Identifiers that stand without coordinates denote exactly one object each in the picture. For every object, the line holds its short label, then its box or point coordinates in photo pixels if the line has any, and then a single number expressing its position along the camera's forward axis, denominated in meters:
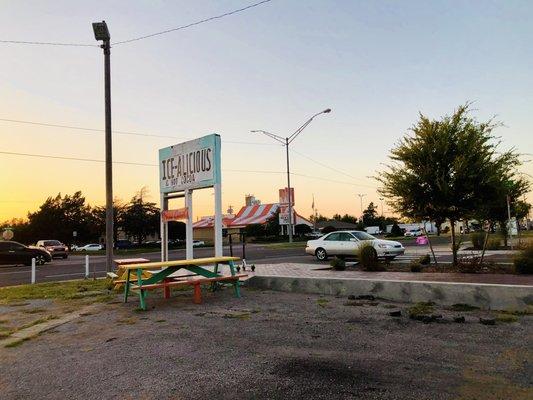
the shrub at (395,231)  79.00
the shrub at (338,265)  14.02
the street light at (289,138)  33.40
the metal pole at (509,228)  25.49
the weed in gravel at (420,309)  7.50
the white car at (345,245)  19.20
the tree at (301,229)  76.56
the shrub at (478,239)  25.58
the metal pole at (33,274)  15.82
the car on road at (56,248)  38.68
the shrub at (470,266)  11.49
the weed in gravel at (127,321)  7.57
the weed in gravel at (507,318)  6.81
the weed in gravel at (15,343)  6.35
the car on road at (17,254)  27.11
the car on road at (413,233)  76.99
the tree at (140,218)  61.75
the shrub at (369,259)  13.30
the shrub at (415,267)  12.27
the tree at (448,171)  12.34
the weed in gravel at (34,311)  9.21
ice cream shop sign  11.98
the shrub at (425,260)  13.88
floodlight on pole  16.20
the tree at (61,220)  69.31
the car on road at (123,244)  70.71
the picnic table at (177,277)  9.02
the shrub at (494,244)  24.45
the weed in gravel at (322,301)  8.77
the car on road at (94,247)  75.51
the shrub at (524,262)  10.57
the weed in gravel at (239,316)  7.75
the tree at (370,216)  125.32
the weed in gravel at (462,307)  7.82
